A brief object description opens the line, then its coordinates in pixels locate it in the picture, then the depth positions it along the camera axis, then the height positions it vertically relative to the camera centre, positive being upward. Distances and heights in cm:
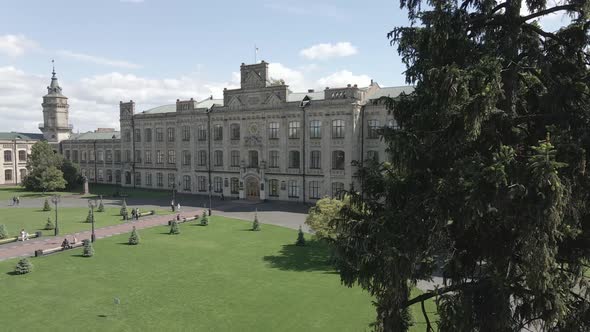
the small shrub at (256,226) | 3731 -541
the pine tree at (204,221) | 3978 -516
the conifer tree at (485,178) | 850 -31
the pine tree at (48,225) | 3772 -506
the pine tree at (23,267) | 2467 -590
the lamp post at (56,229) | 3402 -519
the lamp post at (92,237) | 3272 -547
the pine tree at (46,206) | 4778 -411
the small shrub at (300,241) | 3161 -584
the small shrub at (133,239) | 3212 -552
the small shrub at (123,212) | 4334 -450
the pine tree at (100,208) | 4778 -439
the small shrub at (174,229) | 3603 -538
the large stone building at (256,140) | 4822 +408
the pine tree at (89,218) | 4114 -486
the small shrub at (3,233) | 3358 -506
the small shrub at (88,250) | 2866 -568
